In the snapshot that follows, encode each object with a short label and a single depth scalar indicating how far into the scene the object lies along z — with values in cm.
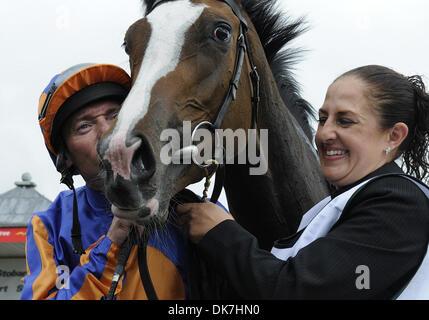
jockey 183
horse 160
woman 148
